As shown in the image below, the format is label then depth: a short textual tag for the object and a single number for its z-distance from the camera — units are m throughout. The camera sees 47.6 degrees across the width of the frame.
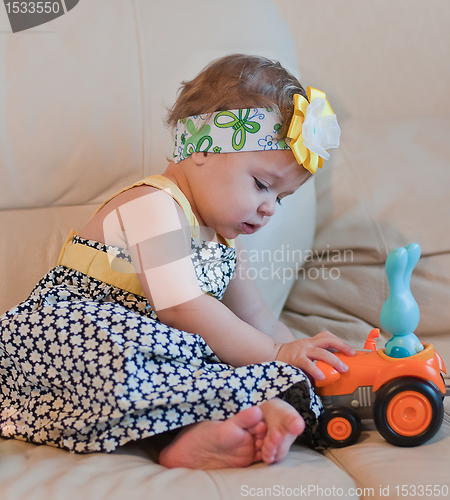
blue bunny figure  0.79
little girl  0.70
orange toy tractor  0.73
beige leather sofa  1.15
